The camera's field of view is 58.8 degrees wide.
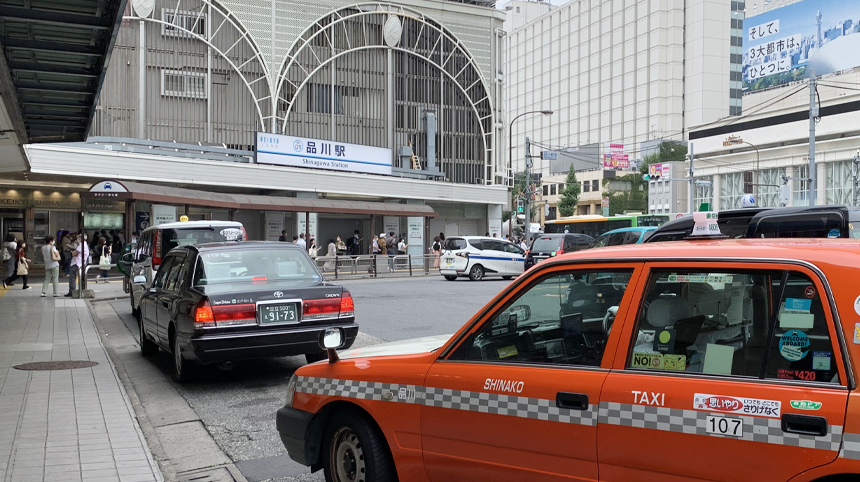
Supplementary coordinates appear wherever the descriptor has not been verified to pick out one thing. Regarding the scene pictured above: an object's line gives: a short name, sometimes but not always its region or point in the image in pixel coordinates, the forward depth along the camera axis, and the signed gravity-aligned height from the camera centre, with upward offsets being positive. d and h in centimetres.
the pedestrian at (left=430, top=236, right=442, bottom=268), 3546 -115
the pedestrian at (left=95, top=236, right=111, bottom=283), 2607 -104
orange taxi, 270 -66
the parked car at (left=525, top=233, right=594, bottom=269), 2588 -78
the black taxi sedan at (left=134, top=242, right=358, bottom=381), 797 -90
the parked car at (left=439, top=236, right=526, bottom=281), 2766 -131
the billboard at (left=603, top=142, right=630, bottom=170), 8775 +724
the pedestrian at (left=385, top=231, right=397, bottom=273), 3488 -99
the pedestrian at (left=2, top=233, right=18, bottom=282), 2230 -94
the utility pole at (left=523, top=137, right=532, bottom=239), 4106 +136
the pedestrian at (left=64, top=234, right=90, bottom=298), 2031 -103
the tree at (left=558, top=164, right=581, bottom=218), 9300 +331
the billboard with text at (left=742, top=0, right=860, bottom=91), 6222 +1547
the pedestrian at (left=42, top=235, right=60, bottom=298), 1992 -99
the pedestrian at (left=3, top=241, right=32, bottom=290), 2259 -126
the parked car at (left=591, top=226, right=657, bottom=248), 1983 -39
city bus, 4019 -5
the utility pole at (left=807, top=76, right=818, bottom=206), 3368 +422
